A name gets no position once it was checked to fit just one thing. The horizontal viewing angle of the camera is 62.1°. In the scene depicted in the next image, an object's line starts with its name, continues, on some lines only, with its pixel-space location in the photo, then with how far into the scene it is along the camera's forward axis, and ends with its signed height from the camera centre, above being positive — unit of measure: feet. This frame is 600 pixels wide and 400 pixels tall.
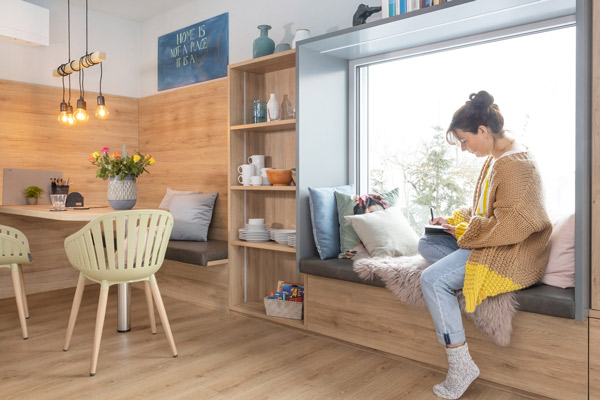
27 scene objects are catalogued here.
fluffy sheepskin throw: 7.27 -1.55
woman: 7.20 -0.90
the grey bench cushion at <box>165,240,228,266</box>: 11.37 -1.30
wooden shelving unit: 11.94 +0.08
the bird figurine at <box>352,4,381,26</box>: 9.70 +3.58
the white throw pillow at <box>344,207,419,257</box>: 9.64 -0.75
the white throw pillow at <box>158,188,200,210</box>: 14.08 +0.01
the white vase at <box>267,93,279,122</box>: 11.45 +2.03
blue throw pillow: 10.28 -0.56
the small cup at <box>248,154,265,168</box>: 12.06 +0.90
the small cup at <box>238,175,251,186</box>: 11.74 +0.38
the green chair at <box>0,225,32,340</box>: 10.16 -1.26
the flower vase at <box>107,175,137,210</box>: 10.59 +0.10
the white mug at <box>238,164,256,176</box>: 11.76 +0.64
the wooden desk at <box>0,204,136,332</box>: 13.93 -1.62
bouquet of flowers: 10.50 +0.66
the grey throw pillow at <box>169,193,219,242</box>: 12.92 -0.54
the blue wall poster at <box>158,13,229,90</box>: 13.67 +4.15
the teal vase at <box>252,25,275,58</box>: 11.54 +3.54
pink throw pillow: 7.32 -0.93
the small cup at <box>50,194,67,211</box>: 11.17 -0.09
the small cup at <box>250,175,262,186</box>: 11.54 +0.37
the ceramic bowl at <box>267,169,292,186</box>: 11.21 +0.45
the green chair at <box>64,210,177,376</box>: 8.48 -1.00
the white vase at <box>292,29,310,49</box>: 10.80 +3.51
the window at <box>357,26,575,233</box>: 8.90 +1.68
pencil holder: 13.23 +0.21
